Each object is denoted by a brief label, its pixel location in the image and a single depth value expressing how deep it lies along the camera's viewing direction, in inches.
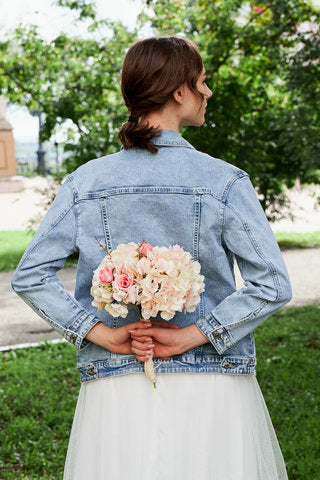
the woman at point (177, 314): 74.7
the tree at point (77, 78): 466.3
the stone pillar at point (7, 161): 894.4
